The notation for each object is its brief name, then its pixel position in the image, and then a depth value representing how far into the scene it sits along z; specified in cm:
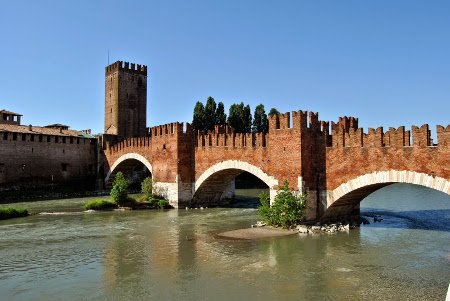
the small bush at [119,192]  2764
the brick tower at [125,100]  4684
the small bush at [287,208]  1848
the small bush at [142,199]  2882
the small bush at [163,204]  2811
